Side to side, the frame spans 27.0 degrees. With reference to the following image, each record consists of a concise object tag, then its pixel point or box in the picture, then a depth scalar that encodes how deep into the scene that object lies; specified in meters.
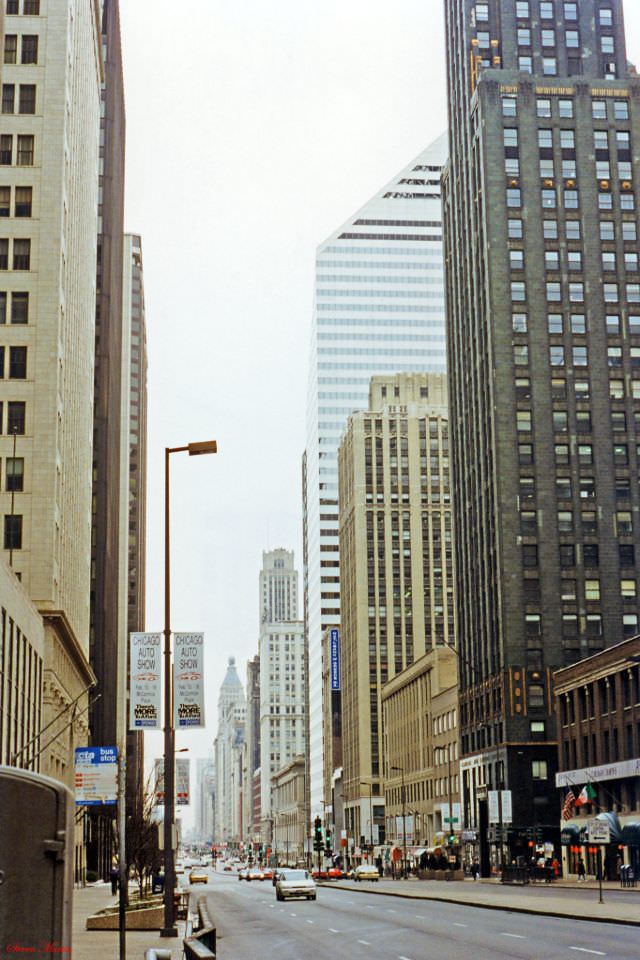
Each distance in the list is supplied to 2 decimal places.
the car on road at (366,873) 108.19
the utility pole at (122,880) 21.52
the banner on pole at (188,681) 33.78
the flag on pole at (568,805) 87.99
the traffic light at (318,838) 116.05
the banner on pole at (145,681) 32.78
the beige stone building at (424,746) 139.25
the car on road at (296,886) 64.44
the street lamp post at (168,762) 34.00
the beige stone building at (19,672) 60.56
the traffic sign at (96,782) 26.31
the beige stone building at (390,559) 187.12
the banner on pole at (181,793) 81.56
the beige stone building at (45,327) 77.94
